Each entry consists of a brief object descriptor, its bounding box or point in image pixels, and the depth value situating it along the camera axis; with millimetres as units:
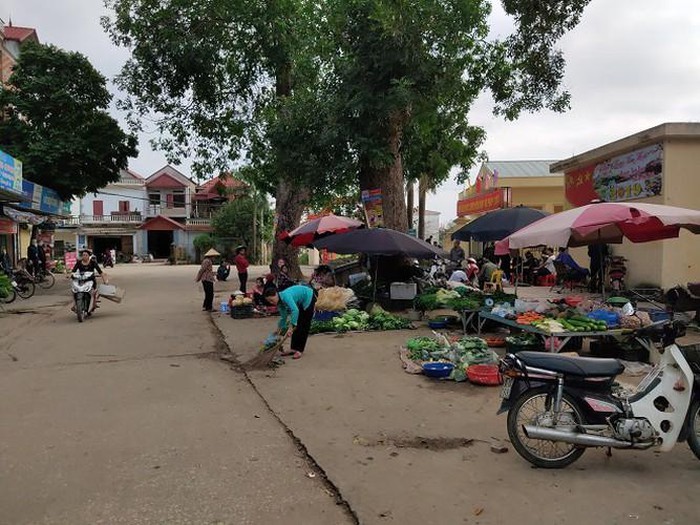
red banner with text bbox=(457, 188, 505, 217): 25469
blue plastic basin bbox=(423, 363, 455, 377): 7266
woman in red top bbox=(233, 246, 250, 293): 17609
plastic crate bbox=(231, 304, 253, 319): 13516
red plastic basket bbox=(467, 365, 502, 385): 6953
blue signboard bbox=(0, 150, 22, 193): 17406
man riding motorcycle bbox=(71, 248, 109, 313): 13249
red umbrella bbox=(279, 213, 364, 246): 14844
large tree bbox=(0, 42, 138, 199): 23156
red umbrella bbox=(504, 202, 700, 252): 7645
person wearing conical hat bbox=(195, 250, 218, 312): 14539
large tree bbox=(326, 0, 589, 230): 12484
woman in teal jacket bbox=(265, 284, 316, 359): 8250
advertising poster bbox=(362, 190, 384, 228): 14891
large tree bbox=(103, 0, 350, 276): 18703
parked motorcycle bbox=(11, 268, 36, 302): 17781
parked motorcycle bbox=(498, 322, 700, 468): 4289
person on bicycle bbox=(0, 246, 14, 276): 18328
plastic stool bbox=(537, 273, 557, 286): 20188
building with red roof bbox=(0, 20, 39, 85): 27812
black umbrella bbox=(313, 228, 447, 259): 11516
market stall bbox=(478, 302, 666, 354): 7776
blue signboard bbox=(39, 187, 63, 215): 22894
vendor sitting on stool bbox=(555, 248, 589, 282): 16719
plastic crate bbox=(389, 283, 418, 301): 12852
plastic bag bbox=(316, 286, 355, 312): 11977
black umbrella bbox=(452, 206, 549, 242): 12273
